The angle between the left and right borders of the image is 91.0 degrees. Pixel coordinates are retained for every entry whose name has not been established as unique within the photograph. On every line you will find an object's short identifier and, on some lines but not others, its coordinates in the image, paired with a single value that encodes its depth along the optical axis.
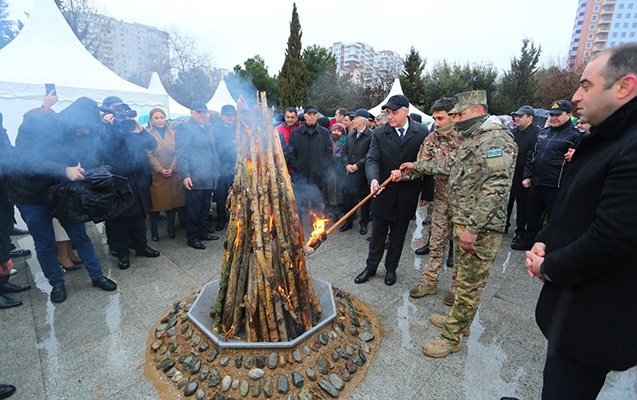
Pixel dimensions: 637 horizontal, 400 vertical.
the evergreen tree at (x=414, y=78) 26.03
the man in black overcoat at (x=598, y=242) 1.42
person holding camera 4.67
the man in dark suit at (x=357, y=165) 6.20
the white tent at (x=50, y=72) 6.46
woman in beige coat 5.50
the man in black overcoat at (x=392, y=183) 4.04
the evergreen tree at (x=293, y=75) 26.97
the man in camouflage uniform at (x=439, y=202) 3.83
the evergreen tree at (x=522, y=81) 24.31
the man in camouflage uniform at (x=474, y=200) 2.67
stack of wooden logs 2.77
